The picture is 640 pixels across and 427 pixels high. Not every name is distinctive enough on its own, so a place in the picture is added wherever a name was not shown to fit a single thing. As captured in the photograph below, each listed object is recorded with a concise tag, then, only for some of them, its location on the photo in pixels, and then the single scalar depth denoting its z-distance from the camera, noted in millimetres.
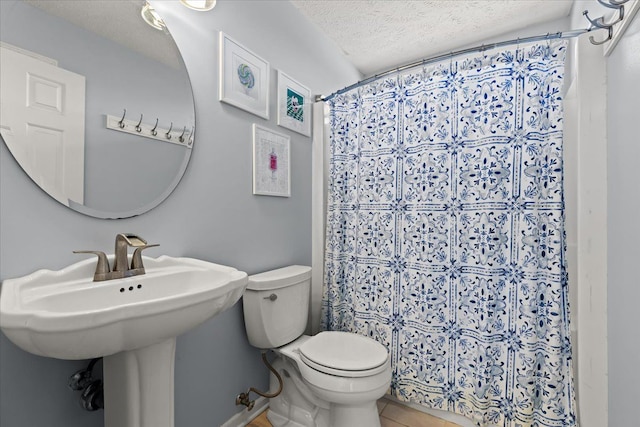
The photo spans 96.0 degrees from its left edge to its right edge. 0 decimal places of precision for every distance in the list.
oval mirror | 846
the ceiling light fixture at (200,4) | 1221
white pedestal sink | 619
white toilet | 1290
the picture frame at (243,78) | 1390
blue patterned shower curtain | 1310
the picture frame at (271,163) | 1582
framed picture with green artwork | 1758
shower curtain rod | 1242
